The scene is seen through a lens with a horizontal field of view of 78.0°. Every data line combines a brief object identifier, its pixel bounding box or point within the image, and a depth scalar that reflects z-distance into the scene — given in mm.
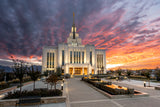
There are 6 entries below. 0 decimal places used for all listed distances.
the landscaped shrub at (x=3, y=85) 14914
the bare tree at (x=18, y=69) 10508
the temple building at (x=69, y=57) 69062
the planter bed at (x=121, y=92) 10273
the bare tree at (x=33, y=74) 13377
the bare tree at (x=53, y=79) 12414
